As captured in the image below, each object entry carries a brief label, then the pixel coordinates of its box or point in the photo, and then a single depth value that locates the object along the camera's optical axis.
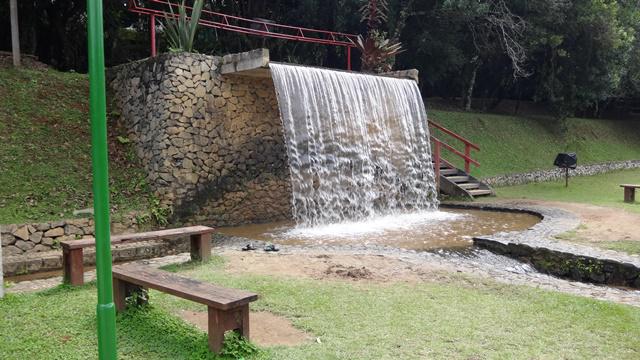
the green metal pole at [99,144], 2.54
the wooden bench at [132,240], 5.46
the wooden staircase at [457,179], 13.45
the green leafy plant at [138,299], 4.35
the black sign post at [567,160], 15.19
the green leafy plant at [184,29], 9.86
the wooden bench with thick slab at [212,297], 3.45
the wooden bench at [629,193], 12.07
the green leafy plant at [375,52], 13.23
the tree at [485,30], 16.72
